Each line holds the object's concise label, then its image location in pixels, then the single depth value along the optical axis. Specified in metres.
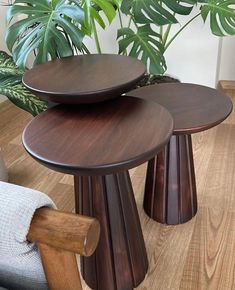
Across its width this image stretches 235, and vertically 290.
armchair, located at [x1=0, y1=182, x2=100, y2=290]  0.52
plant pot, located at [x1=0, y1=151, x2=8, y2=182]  1.65
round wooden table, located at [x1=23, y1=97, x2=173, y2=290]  0.74
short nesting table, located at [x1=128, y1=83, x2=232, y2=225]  1.20
